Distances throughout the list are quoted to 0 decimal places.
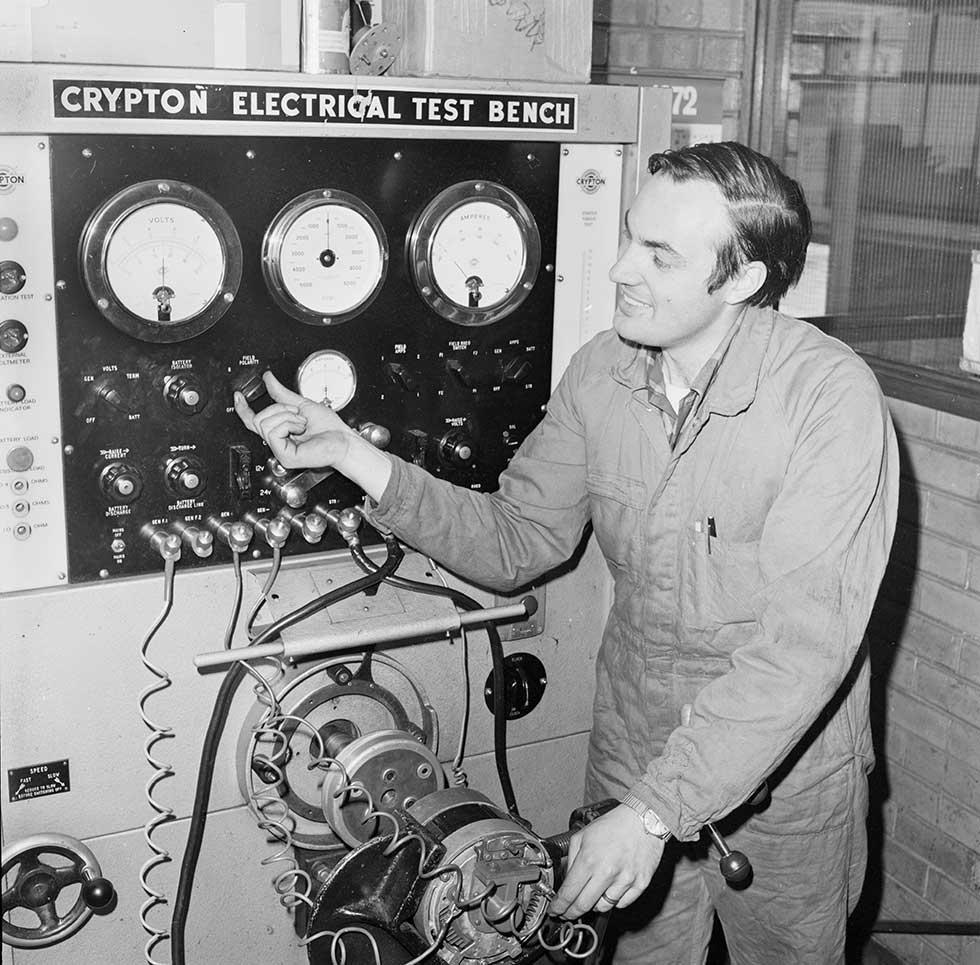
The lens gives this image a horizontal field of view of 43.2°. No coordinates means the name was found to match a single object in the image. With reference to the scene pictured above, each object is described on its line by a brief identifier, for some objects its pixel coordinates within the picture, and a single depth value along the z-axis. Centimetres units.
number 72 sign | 321
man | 167
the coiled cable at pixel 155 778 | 176
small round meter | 183
